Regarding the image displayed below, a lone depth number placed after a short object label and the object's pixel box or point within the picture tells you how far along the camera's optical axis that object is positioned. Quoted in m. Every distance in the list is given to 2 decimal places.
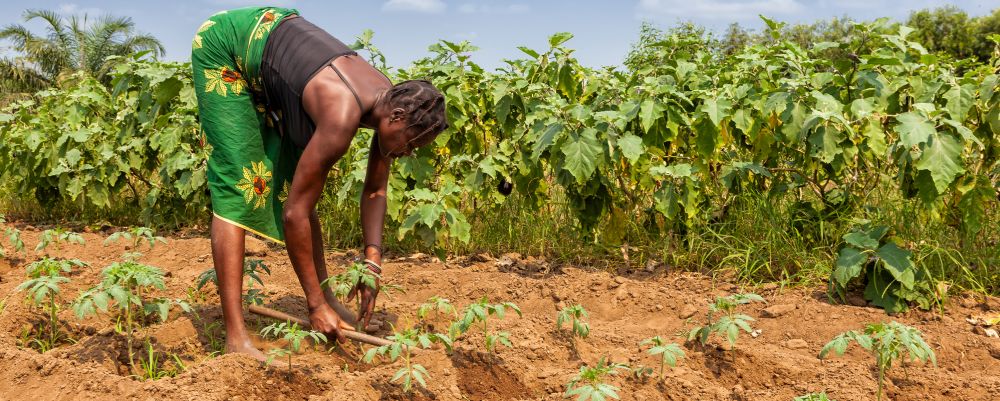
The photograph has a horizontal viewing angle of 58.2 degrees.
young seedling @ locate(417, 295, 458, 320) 3.17
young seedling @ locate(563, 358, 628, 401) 2.44
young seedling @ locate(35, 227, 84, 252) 4.23
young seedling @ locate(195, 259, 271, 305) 3.40
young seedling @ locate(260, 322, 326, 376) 2.81
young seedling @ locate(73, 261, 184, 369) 2.79
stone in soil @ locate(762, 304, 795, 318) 3.93
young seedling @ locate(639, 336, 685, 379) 2.77
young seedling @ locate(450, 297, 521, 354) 2.94
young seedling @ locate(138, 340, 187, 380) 3.11
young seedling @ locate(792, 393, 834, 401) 2.51
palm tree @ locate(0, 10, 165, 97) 25.52
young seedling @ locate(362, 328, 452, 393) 2.60
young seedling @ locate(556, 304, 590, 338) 3.19
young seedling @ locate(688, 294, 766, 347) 2.95
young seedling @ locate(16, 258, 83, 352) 2.89
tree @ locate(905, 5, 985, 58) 30.25
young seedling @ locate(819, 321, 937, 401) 2.70
